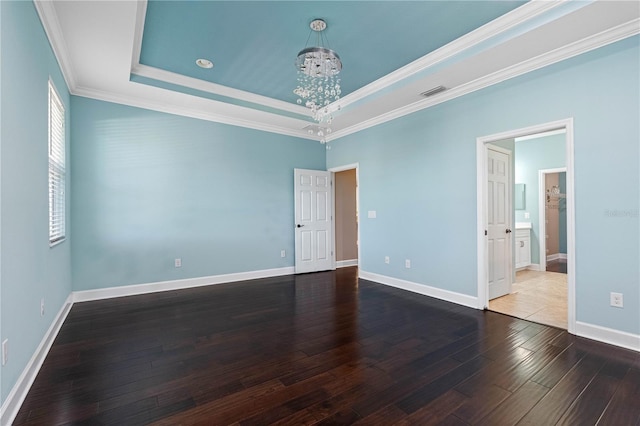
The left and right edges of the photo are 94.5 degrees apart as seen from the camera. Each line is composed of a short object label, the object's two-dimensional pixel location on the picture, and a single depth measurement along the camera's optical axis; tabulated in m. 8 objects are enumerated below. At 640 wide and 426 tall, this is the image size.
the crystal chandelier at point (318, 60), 2.63
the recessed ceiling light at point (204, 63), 3.48
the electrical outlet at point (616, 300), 2.56
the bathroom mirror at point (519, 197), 6.47
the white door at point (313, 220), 5.72
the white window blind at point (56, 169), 2.89
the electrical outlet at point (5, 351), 1.66
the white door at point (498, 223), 3.90
